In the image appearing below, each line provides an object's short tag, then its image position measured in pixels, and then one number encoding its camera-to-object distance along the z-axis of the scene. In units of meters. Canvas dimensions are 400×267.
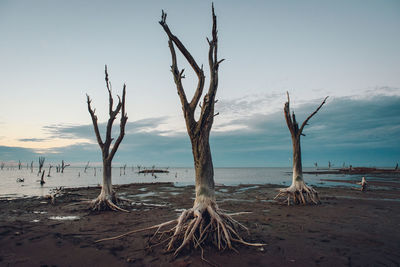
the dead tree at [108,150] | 11.80
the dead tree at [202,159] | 5.55
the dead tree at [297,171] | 13.11
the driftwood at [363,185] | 21.03
